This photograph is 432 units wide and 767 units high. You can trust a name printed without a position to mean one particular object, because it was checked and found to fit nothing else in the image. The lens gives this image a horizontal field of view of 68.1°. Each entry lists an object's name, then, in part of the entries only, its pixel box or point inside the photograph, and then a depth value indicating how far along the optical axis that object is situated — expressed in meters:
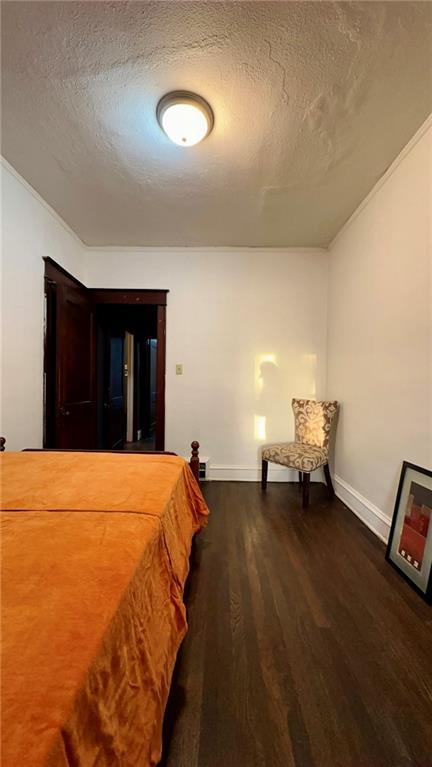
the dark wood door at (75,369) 2.84
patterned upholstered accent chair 2.85
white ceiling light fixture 1.63
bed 0.53
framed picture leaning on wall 1.73
